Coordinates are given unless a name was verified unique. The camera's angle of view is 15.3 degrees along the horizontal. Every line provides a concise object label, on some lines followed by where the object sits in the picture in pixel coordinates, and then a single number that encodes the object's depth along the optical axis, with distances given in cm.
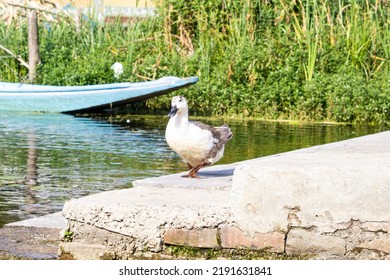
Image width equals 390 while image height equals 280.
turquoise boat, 2270
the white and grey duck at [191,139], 1069
